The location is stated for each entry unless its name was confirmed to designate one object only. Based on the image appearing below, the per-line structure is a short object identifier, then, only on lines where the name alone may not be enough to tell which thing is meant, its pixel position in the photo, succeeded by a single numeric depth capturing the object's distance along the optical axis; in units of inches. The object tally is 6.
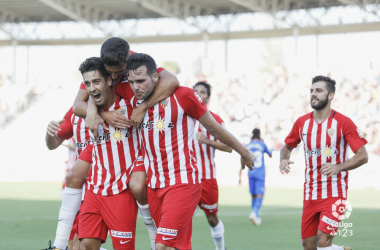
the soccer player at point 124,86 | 356.8
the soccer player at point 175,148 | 368.2
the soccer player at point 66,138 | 427.5
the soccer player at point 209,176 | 602.2
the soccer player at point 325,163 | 462.6
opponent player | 893.8
